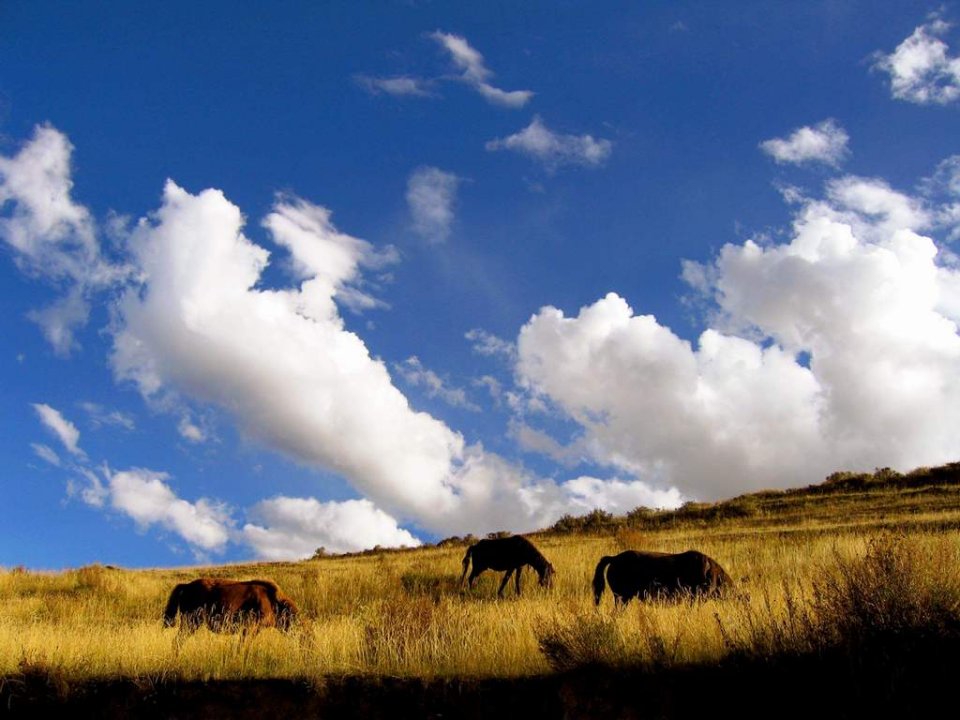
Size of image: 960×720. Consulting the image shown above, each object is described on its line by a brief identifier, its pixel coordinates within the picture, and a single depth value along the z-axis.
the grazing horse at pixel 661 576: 14.32
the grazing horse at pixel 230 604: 13.81
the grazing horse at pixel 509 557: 20.47
